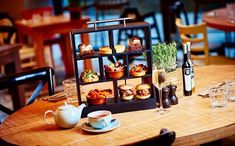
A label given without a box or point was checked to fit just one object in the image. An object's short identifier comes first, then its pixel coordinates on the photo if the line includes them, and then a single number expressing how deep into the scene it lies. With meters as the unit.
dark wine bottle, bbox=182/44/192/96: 2.37
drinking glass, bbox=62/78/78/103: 2.49
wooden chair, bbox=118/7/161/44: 6.08
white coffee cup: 2.01
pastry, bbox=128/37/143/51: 2.24
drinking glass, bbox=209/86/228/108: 2.21
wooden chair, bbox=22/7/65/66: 6.54
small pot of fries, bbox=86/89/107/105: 2.22
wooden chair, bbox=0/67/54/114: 2.88
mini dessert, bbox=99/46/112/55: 2.21
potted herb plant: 2.30
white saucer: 2.00
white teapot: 2.05
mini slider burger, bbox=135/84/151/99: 2.25
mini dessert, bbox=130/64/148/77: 2.24
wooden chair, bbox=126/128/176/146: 1.63
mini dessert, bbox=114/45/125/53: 2.24
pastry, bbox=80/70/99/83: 2.22
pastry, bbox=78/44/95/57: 2.23
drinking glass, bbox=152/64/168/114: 2.18
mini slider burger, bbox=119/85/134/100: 2.25
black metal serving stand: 2.22
